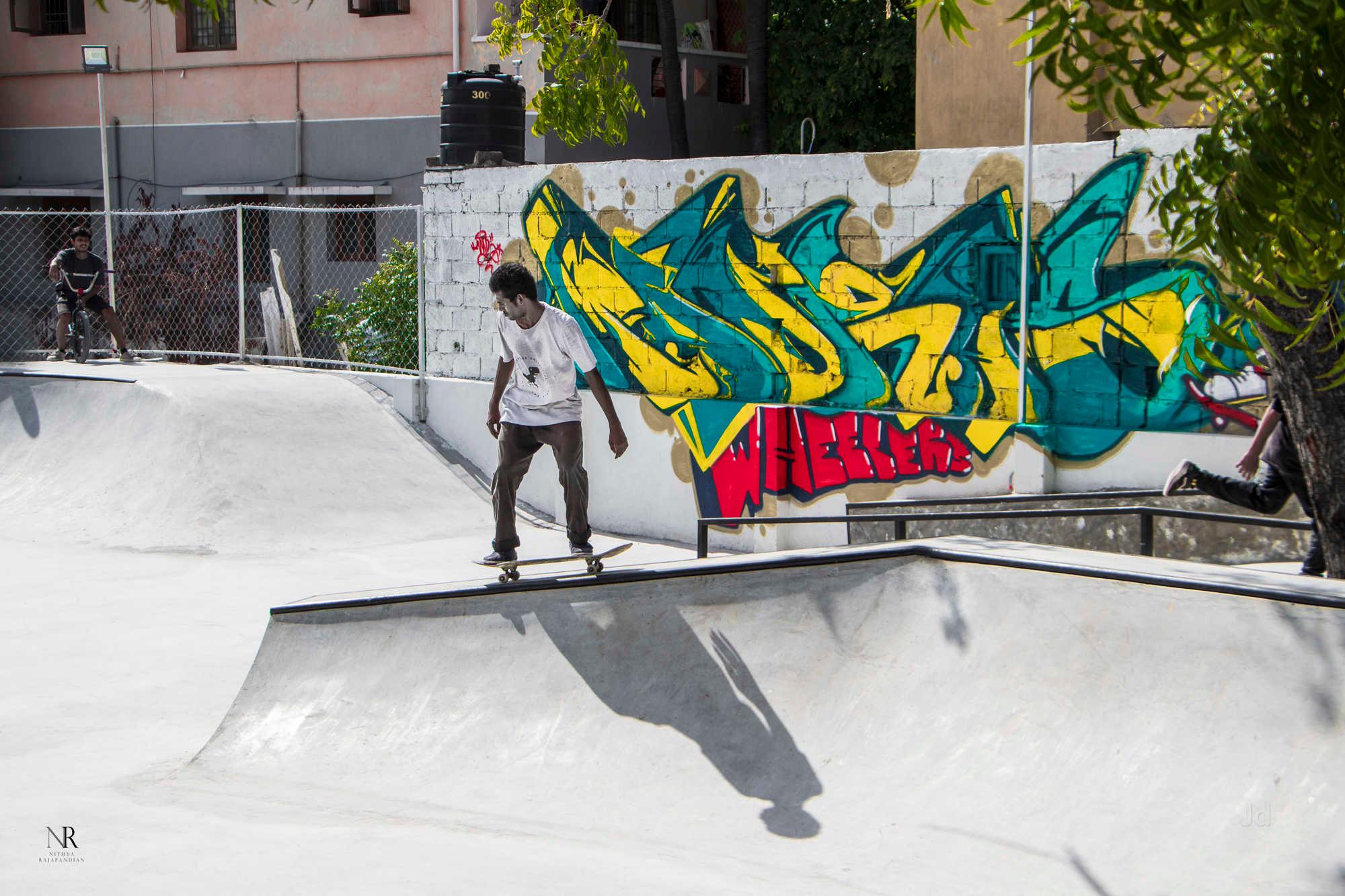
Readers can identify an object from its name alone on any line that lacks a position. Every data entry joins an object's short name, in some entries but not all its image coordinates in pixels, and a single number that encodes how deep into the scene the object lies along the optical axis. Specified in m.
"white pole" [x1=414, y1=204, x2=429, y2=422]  12.83
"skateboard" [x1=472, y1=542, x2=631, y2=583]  6.38
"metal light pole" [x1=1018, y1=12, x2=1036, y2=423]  8.86
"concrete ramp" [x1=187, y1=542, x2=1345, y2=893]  4.29
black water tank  12.72
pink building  19.42
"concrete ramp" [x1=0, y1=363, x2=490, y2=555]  11.06
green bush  14.05
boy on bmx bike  14.52
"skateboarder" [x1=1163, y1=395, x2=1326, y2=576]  6.67
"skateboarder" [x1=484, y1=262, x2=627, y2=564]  7.07
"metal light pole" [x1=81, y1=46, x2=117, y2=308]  15.81
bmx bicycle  14.65
